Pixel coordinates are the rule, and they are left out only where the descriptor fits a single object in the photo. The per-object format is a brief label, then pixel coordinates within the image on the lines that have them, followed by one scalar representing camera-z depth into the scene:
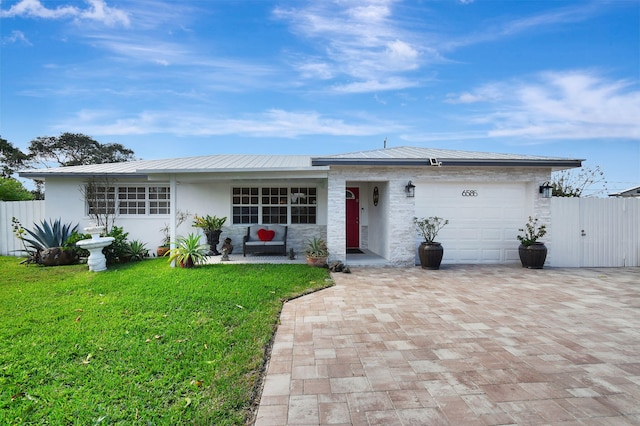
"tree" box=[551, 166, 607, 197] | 13.75
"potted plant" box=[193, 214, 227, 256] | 9.95
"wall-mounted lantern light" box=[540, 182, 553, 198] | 8.48
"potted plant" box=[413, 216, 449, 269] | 7.98
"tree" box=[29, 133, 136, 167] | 24.13
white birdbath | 7.82
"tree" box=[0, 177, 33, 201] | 14.18
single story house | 8.30
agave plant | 8.92
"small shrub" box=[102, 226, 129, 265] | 8.85
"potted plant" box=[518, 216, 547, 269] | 8.06
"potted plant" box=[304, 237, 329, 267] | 8.22
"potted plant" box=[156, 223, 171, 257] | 10.47
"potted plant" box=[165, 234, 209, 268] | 7.95
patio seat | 9.41
